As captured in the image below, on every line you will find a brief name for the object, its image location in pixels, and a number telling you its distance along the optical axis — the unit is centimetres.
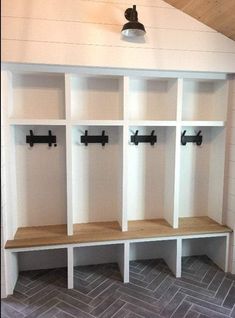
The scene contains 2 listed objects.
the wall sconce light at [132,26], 223
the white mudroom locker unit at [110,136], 238
